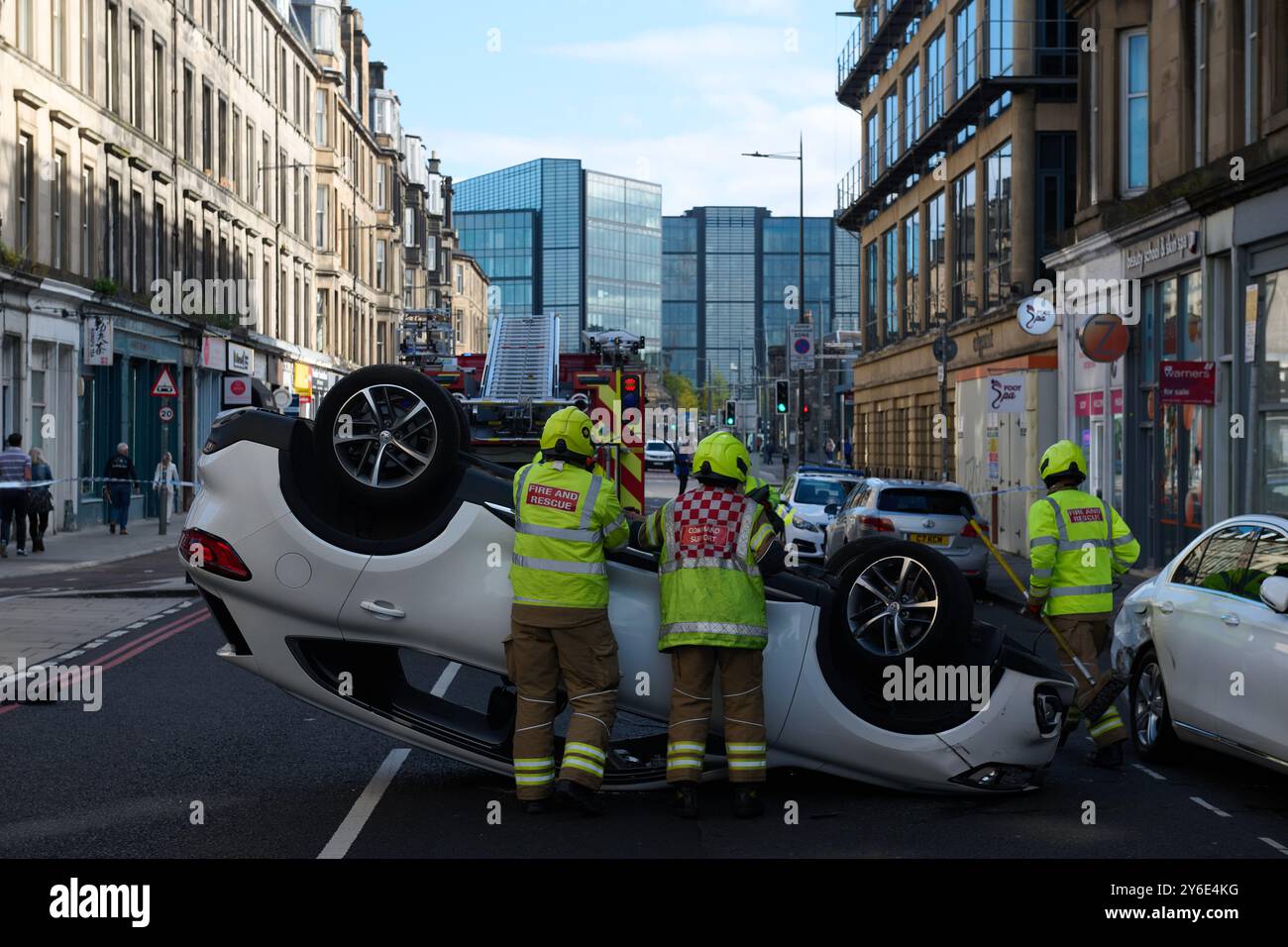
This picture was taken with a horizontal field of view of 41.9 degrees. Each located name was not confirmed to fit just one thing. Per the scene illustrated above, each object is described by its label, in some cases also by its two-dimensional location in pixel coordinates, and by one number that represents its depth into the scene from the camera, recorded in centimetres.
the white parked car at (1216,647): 795
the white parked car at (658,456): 7463
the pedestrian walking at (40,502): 2636
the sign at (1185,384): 1914
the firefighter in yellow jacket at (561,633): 739
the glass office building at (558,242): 14750
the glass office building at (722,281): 17962
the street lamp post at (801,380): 4981
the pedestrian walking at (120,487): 3175
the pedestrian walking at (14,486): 2519
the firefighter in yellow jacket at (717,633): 746
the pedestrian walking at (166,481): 3095
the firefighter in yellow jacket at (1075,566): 952
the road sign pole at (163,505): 3075
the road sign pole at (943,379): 2952
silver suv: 2114
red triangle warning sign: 3048
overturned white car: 746
